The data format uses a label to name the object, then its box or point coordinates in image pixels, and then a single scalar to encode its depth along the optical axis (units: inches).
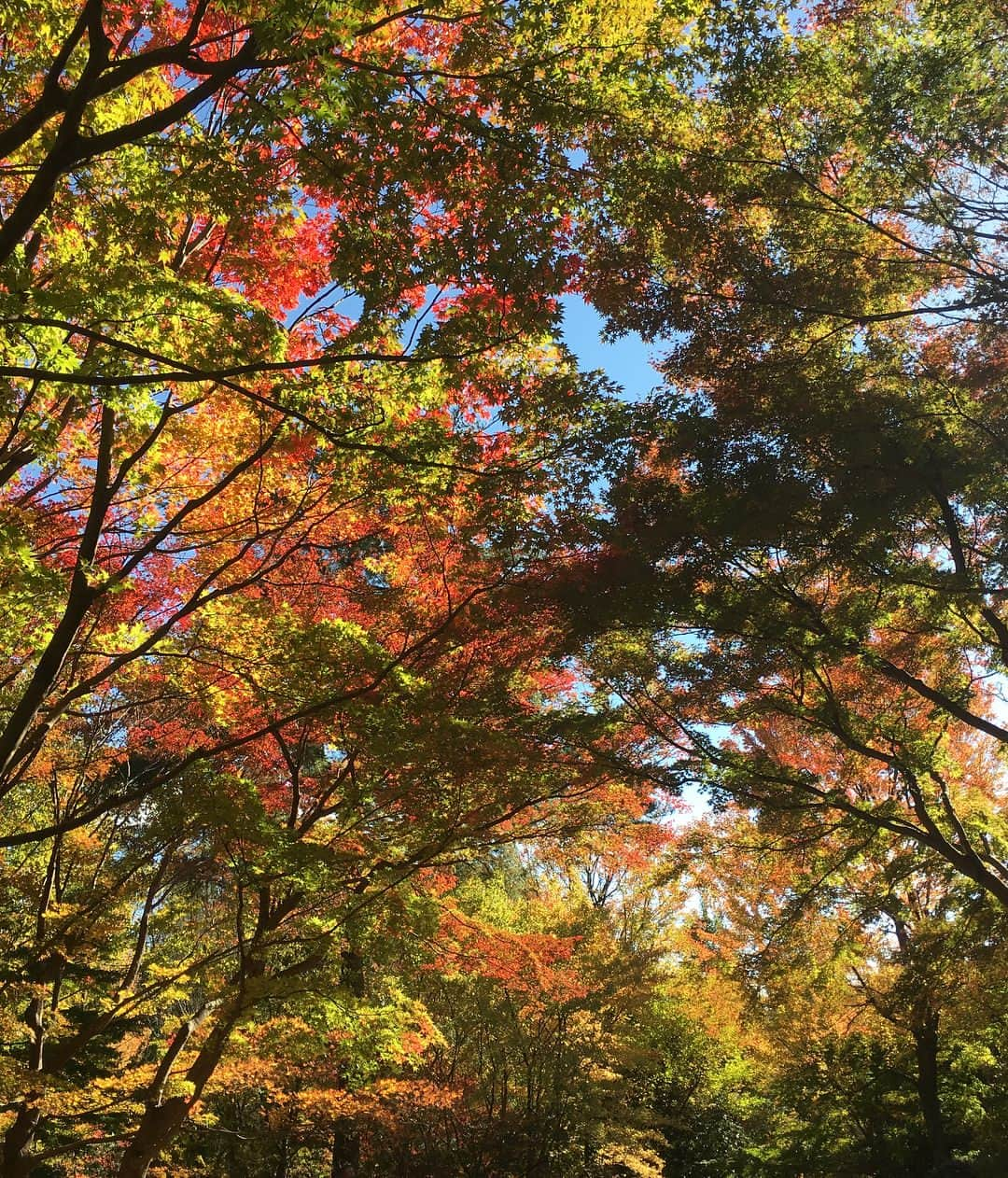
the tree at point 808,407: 185.6
